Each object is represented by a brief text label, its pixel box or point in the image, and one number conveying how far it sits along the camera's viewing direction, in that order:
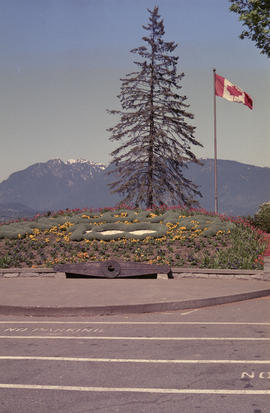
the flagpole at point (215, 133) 27.58
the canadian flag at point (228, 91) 26.14
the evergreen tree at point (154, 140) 36.12
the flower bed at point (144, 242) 16.47
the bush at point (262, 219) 21.89
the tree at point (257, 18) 23.75
